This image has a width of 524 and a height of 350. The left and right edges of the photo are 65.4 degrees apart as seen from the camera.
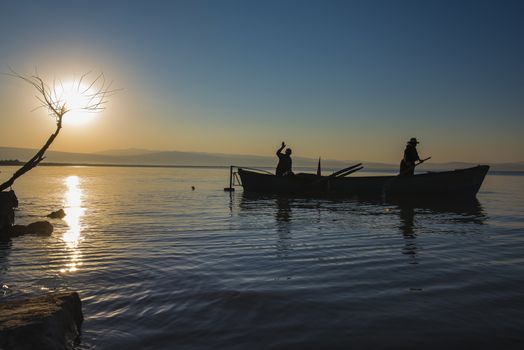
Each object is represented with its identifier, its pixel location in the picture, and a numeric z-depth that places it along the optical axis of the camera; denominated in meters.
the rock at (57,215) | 15.92
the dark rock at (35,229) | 11.48
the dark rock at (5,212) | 11.05
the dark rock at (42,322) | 3.52
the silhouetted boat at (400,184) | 23.08
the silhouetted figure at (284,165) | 27.19
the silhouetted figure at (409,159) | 22.09
